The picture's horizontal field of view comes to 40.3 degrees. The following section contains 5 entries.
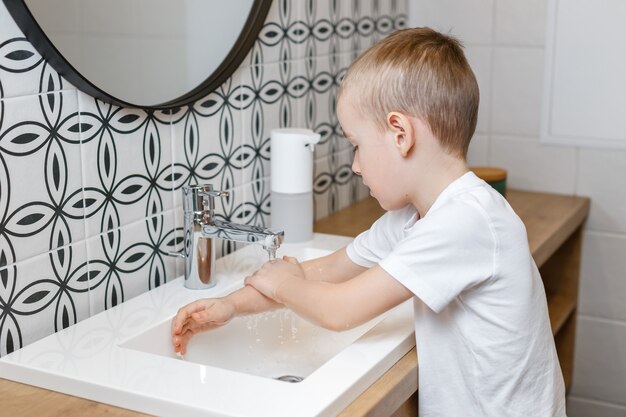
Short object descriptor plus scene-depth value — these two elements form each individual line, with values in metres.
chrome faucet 1.31
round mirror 1.13
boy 1.14
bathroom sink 0.99
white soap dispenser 1.58
